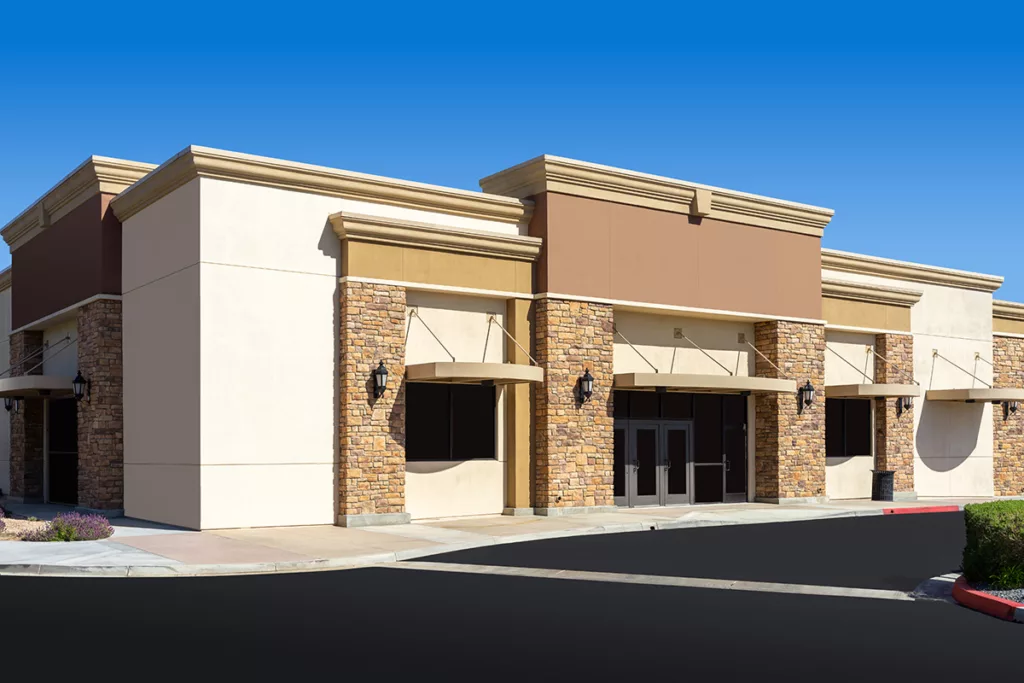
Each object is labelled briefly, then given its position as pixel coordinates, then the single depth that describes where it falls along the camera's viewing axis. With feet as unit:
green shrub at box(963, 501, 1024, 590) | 41.57
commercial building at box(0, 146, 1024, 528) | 72.59
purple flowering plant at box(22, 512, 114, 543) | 62.28
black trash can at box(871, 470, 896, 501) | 104.32
